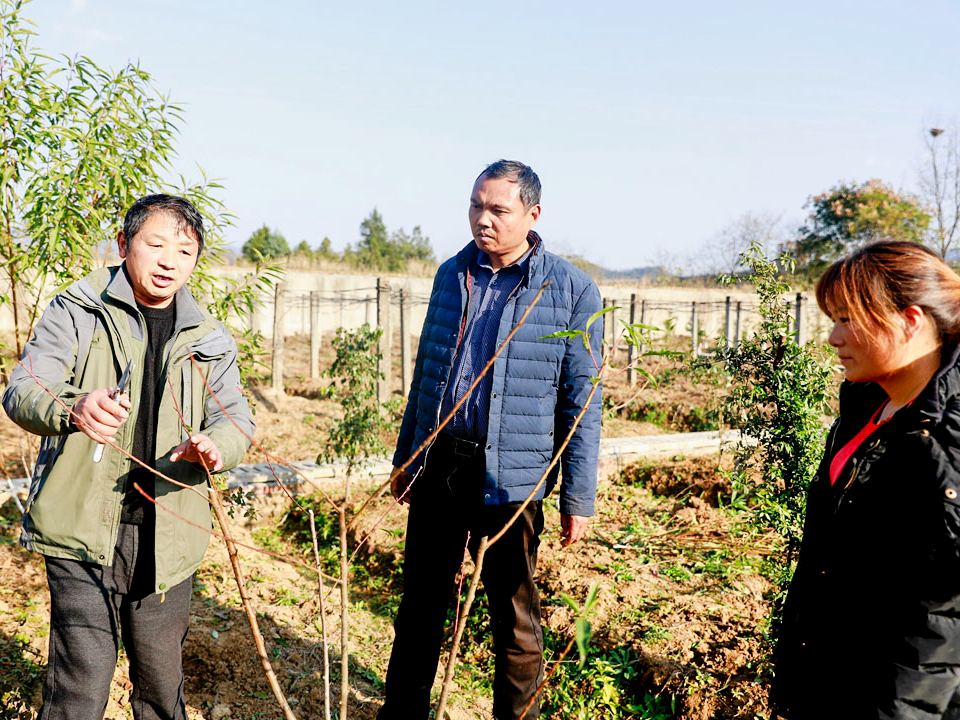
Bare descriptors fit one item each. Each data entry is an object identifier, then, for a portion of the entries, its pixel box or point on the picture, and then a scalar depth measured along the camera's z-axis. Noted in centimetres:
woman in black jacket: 134
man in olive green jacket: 187
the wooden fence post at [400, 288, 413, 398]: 896
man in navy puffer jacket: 245
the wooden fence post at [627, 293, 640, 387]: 1021
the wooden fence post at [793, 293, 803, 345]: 890
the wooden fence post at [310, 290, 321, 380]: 1027
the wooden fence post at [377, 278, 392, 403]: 823
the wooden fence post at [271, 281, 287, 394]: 898
